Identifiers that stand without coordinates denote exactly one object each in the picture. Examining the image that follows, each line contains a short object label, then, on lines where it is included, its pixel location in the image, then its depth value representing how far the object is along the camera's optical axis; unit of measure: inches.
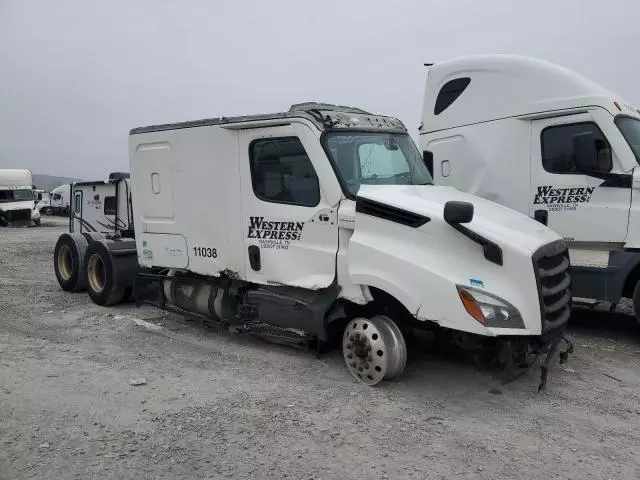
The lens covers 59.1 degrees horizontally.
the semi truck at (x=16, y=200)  1066.7
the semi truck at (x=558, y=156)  250.2
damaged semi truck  173.9
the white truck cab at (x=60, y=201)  1444.4
